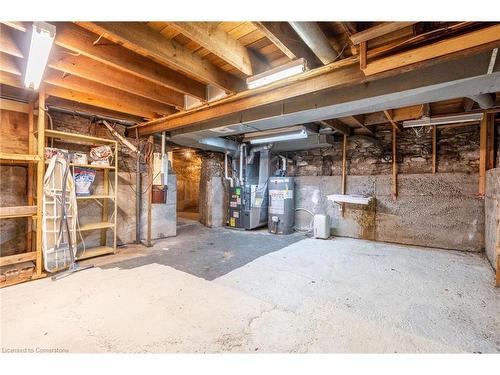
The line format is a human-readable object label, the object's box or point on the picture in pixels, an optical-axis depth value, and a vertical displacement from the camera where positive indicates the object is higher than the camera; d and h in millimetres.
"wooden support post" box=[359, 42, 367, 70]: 1735 +1013
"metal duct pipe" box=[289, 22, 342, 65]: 1497 +1059
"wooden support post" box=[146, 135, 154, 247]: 3979 -134
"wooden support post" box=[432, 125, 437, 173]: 4039 +625
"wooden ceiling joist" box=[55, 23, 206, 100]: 1796 +1160
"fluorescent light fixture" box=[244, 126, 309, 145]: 4012 +949
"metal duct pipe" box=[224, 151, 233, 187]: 5884 +235
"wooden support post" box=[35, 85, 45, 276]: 2611 -46
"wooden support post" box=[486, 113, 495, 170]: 3523 +649
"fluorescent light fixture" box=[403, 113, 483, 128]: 3252 +982
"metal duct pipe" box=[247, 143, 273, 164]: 5472 +863
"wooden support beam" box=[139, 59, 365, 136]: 2056 +1016
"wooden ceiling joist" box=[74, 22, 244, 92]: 1611 +1121
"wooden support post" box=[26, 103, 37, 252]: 3018 +108
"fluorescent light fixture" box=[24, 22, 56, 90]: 1549 +1049
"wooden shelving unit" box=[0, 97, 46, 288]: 2424 -326
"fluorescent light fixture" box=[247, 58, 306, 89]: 1880 +987
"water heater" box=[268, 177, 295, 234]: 5090 -472
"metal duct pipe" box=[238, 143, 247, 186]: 5664 +518
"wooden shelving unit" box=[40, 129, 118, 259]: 3172 -261
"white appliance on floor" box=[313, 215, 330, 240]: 4622 -865
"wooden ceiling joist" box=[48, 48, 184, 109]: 2174 +1169
